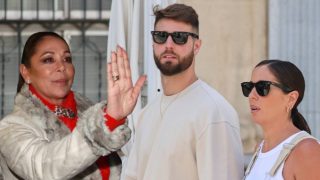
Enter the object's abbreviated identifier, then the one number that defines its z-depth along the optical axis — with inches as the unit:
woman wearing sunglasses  210.5
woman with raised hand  237.3
